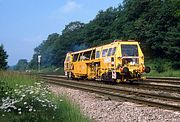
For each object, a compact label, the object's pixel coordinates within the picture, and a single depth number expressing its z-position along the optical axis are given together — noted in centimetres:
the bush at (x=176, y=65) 4394
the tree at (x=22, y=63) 13048
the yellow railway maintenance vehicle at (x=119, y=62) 2528
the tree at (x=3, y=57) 4802
